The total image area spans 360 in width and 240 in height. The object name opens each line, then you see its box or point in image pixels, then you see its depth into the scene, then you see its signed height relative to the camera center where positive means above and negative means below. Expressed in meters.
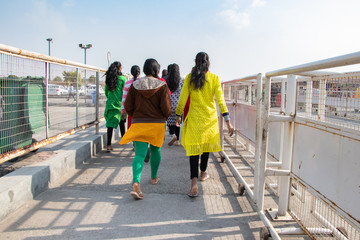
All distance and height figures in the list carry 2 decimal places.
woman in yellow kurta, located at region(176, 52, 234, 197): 3.83 -0.13
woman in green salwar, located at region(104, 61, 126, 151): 5.98 +0.09
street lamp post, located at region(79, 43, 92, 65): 31.52 +5.49
